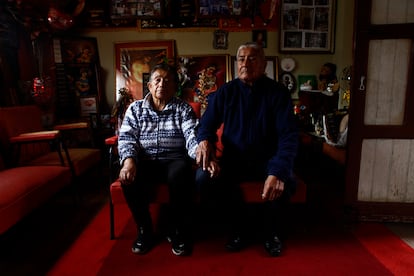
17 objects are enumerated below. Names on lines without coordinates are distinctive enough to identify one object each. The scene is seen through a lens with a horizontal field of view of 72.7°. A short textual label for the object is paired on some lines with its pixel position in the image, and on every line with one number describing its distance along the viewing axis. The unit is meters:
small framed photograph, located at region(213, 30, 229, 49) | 3.50
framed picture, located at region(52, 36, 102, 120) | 3.37
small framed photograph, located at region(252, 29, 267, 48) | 3.48
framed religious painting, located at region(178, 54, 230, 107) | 3.53
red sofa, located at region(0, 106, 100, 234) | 1.61
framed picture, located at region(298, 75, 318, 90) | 3.56
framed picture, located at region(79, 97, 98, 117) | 3.54
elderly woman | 1.65
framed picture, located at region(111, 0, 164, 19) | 3.36
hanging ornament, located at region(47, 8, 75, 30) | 3.03
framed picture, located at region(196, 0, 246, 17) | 3.34
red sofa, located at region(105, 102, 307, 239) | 1.64
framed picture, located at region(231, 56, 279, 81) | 3.52
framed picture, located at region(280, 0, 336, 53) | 3.40
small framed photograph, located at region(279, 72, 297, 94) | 3.56
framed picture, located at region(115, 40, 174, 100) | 3.53
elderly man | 1.63
